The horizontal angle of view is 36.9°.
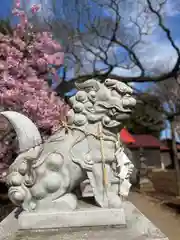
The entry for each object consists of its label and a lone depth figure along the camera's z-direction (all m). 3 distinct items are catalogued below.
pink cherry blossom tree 2.23
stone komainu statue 1.20
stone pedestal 1.09
